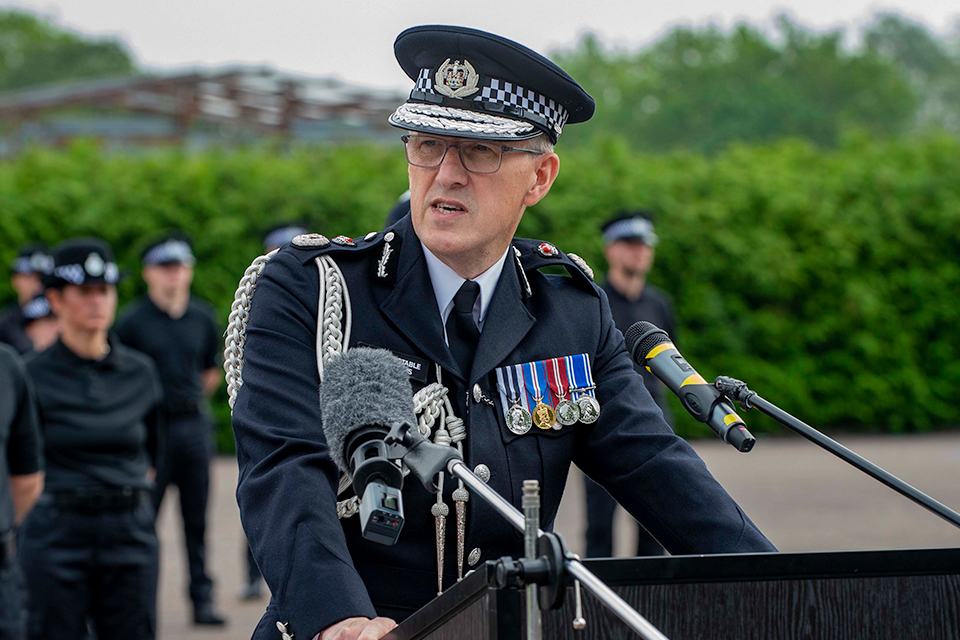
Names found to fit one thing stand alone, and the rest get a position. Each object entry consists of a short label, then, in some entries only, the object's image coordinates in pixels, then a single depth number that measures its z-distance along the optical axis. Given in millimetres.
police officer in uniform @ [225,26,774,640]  4434
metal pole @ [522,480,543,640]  3002
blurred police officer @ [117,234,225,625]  15430
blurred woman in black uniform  10766
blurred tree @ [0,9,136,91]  115187
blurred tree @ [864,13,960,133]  138750
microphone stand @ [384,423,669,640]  2863
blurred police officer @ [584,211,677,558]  16391
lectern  3398
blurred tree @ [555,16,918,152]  92937
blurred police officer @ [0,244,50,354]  17578
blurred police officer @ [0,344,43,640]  9172
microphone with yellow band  4082
